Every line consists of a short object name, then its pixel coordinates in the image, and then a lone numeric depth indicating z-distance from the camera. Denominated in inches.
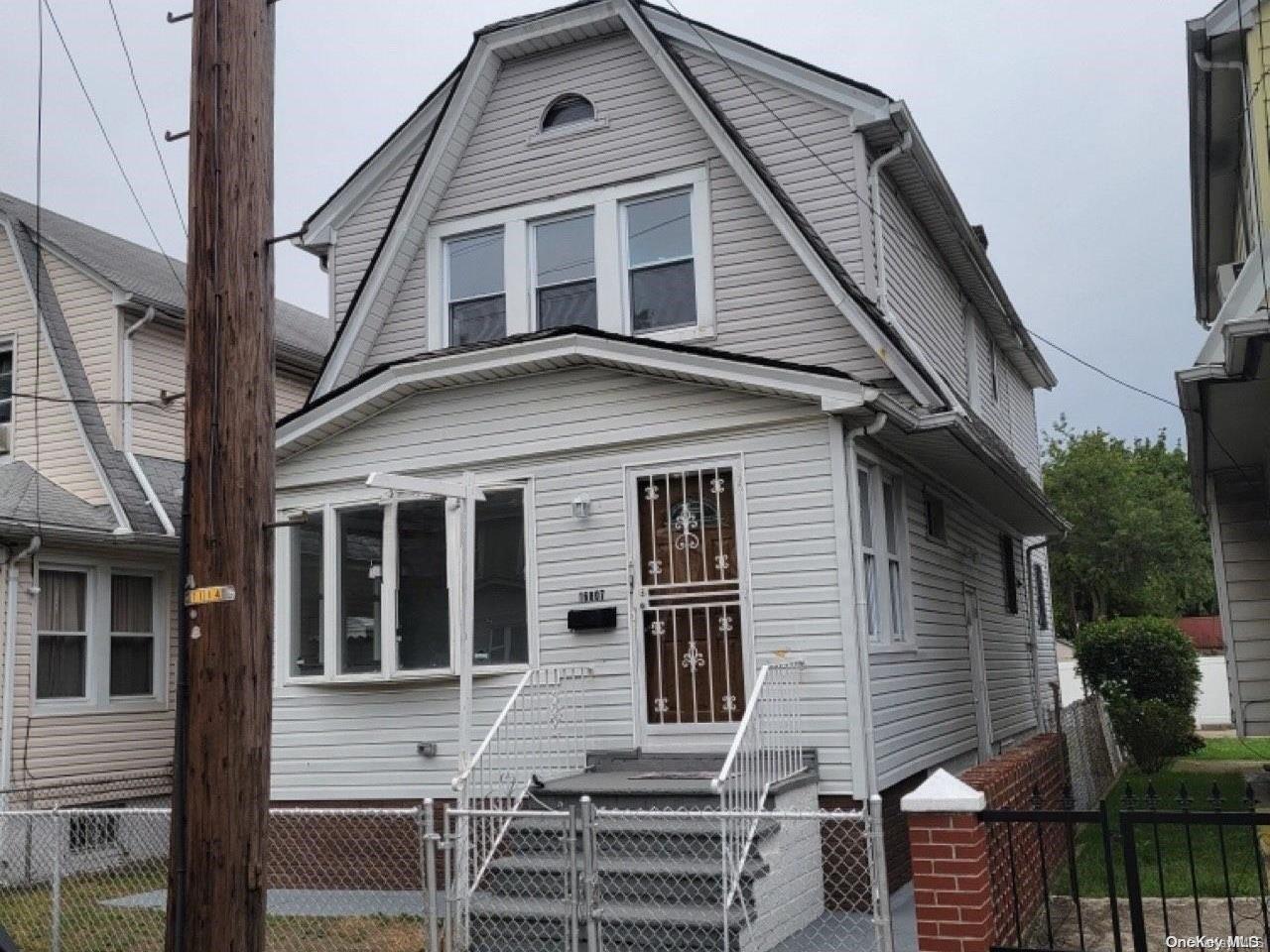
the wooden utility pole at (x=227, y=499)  192.2
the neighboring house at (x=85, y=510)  553.9
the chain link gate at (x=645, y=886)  305.1
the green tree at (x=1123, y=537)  1811.0
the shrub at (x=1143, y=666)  791.1
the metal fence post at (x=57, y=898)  346.3
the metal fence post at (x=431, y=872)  298.5
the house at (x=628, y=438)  394.9
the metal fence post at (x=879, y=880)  251.6
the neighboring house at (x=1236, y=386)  373.7
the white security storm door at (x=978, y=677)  576.7
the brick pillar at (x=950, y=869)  251.0
